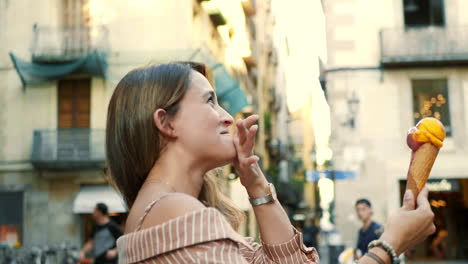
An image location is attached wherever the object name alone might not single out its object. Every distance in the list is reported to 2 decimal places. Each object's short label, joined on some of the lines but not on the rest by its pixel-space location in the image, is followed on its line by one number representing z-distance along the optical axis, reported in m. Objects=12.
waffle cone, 1.47
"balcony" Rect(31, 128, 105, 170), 20.05
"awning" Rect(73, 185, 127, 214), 19.39
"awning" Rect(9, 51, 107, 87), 19.88
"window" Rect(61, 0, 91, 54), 20.39
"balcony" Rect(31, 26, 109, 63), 20.14
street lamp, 18.80
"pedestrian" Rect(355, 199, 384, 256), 7.76
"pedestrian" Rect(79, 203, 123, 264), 7.59
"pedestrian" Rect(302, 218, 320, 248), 17.10
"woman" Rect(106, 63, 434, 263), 1.27
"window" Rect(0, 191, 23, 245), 19.44
